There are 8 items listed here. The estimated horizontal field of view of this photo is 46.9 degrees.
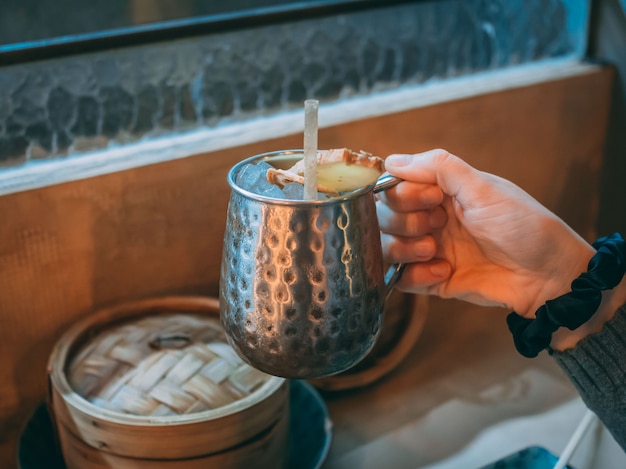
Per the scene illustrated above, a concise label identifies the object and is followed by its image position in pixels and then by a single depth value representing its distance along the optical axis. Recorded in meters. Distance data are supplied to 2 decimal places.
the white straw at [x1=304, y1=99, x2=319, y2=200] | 0.60
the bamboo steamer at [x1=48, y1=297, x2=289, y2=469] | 0.78
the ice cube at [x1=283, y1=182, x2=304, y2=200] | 0.64
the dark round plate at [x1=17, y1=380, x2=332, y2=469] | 0.94
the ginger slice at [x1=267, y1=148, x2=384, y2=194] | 0.63
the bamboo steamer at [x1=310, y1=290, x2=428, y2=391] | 1.20
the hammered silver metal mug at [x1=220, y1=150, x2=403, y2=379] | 0.60
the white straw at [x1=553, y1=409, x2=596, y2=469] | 0.93
